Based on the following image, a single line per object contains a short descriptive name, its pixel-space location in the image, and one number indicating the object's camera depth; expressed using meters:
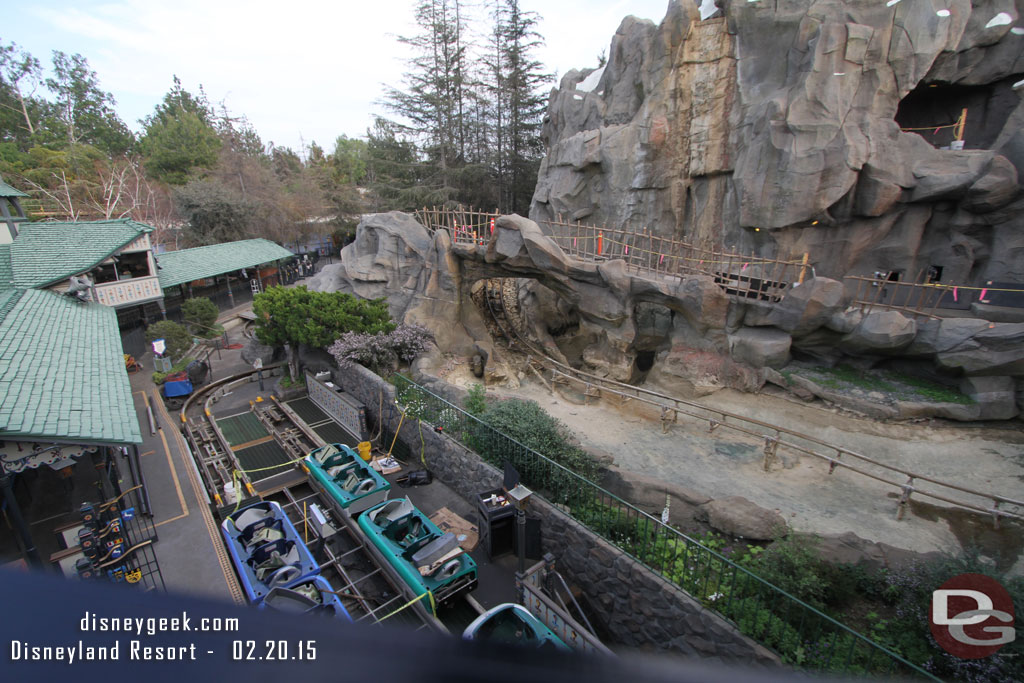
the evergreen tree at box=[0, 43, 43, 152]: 37.78
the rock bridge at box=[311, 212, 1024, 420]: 14.31
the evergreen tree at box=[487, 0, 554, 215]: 32.69
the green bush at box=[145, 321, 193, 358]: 18.70
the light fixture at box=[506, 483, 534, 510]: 8.21
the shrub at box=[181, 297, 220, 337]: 21.94
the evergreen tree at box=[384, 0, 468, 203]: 32.03
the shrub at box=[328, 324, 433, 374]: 14.91
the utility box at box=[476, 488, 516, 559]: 9.05
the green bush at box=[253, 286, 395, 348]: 15.73
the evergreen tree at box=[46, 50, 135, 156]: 43.44
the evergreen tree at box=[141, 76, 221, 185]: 38.97
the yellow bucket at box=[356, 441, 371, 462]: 12.52
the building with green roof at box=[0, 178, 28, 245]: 16.67
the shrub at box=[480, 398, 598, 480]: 10.19
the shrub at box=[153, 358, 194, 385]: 17.61
